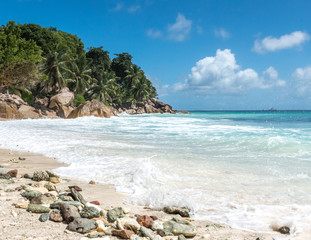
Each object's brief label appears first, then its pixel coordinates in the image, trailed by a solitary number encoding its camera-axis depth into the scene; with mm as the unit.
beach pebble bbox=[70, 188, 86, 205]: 3634
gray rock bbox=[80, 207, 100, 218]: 3116
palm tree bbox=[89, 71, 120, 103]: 43906
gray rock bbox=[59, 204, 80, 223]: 2977
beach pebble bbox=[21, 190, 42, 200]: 3609
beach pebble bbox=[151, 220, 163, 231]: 2998
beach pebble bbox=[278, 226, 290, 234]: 3111
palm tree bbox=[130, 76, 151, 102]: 58994
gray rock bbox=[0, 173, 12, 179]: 4668
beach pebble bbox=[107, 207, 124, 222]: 3143
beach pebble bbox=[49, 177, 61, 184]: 4660
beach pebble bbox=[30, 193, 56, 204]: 3410
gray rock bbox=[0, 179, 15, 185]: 4349
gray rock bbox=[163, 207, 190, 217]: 3559
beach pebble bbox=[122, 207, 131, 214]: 3434
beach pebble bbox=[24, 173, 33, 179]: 4879
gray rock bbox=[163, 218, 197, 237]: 2914
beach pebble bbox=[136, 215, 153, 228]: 3051
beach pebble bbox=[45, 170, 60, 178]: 4867
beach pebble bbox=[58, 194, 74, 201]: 3641
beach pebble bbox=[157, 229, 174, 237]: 2891
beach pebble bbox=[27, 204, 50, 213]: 3137
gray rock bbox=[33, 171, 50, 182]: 4715
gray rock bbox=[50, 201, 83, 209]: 3293
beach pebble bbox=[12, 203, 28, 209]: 3232
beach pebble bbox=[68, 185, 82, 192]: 4301
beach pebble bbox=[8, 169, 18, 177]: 4859
